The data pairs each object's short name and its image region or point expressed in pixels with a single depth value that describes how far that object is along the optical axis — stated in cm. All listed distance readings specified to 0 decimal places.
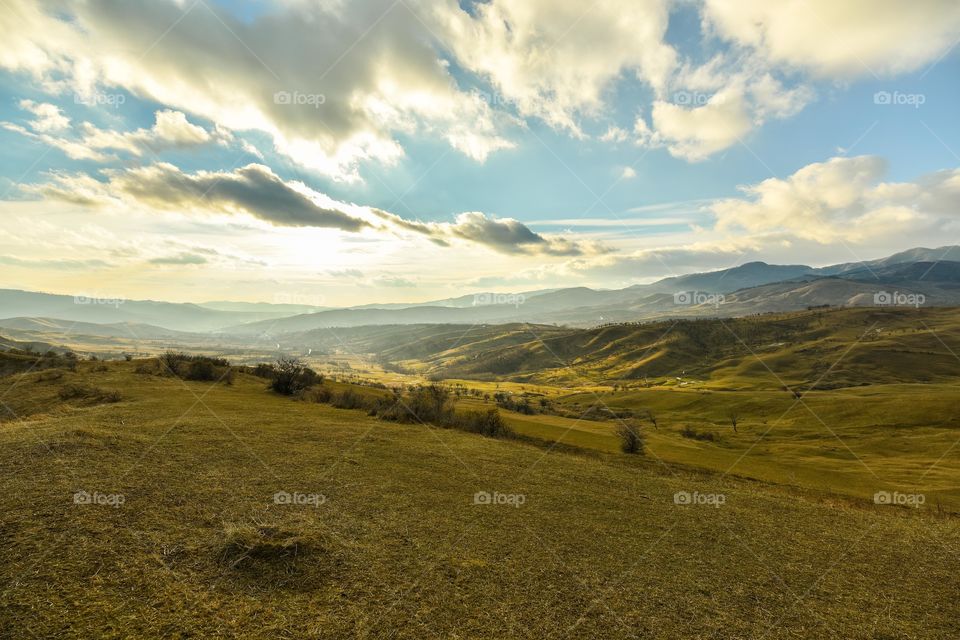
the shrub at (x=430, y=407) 4184
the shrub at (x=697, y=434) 7725
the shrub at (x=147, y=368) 4734
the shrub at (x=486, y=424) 4153
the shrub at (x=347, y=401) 4447
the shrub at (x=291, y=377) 4850
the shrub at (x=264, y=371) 5894
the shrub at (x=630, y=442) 4209
